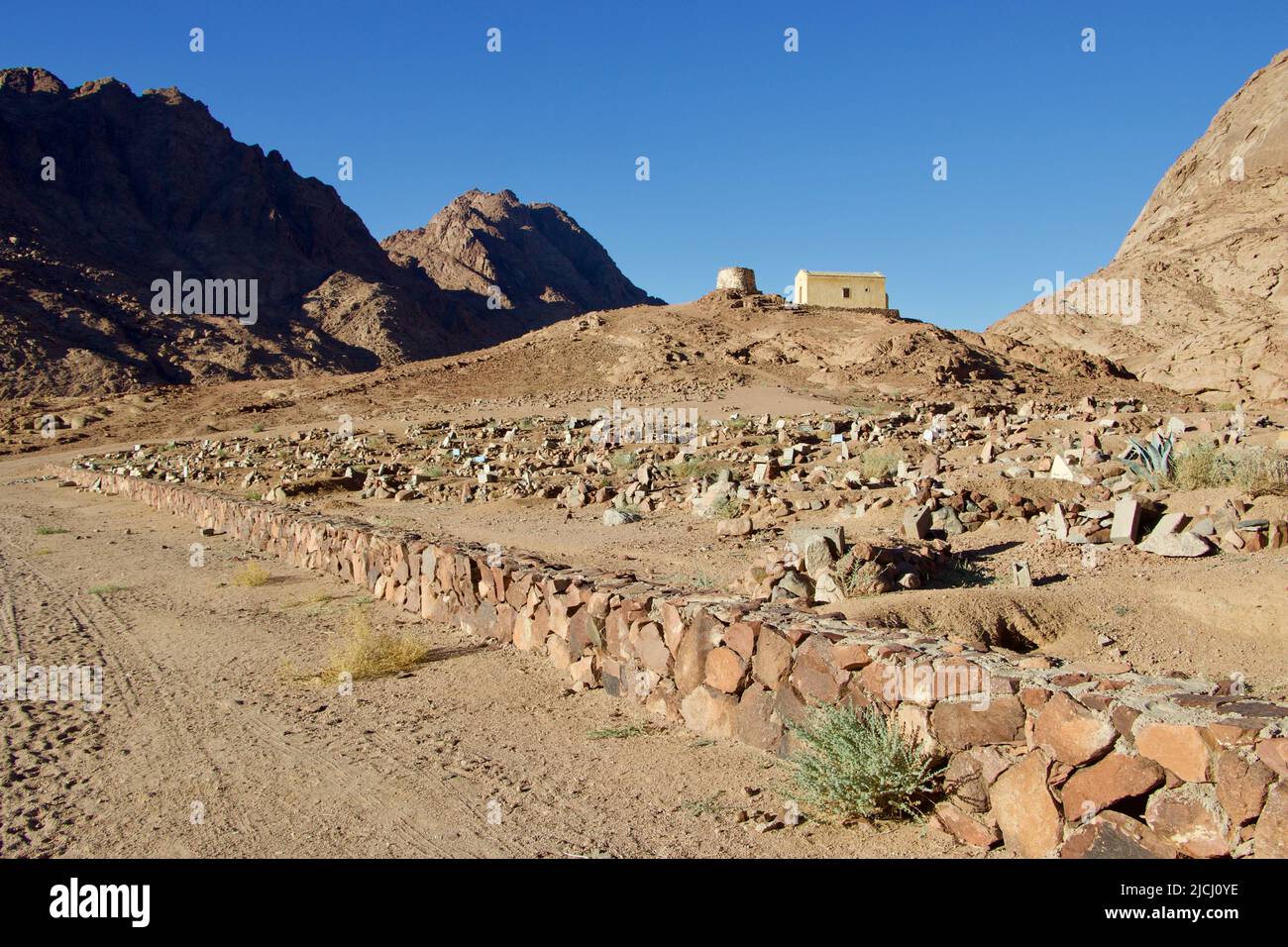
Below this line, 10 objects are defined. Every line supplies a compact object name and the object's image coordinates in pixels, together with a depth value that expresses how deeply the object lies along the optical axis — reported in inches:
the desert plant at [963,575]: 299.4
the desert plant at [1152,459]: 381.4
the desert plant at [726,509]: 464.8
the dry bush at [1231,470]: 330.3
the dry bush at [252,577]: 382.9
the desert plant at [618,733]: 201.2
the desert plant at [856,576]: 270.8
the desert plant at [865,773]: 146.9
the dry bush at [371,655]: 253.1
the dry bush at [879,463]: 515.2
